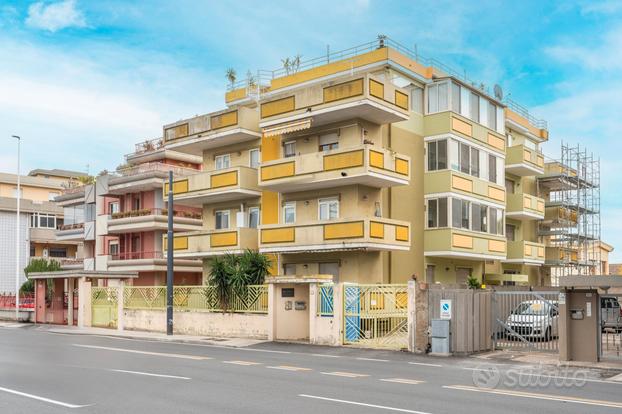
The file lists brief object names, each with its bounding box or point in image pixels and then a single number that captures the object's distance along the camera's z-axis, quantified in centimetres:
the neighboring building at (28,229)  6612
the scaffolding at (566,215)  4888
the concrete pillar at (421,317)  2281
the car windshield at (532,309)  2205
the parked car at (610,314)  2022
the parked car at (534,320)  2208
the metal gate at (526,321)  2195
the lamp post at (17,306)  4347
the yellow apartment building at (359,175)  3183
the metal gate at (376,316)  2370
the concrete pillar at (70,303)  3916
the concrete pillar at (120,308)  3519
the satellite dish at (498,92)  4381
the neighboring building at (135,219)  5147
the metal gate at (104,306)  3662
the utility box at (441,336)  2178
